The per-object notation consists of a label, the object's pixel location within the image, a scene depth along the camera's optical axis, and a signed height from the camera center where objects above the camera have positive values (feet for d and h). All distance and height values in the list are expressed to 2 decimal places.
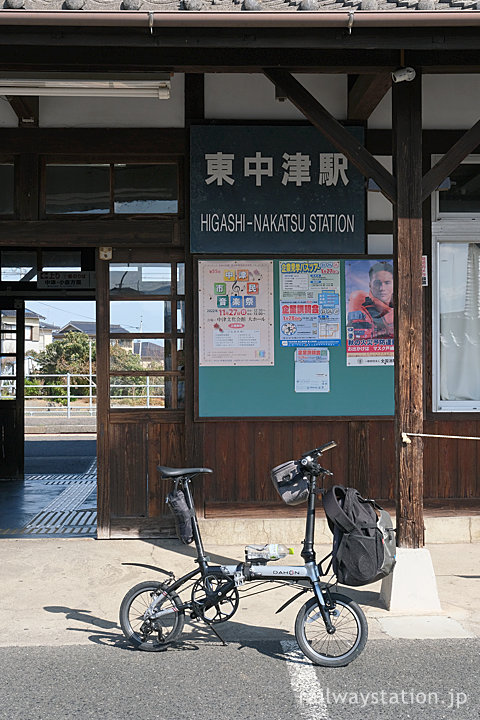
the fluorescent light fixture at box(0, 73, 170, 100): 16.90 +6.84
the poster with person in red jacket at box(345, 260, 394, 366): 22.40 +2.00
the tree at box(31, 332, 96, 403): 118.32 +3.29
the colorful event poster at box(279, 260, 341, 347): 22.26 +2.07
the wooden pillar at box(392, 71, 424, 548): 16.78 +1.45
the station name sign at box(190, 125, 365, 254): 22.06 +5.52
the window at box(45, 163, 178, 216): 22.50 +5.79
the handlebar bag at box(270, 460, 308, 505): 14.14 -2.12
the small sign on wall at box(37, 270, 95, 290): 35.91 +4.84
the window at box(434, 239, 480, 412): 22.89 +1.55
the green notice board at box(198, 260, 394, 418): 22.13 -0.52
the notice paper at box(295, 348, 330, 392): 22.24 +0.11
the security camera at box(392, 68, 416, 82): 16.61 +6.82
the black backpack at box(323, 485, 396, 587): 13.23 -3.11
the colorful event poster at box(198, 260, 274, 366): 22.13 +1.84
